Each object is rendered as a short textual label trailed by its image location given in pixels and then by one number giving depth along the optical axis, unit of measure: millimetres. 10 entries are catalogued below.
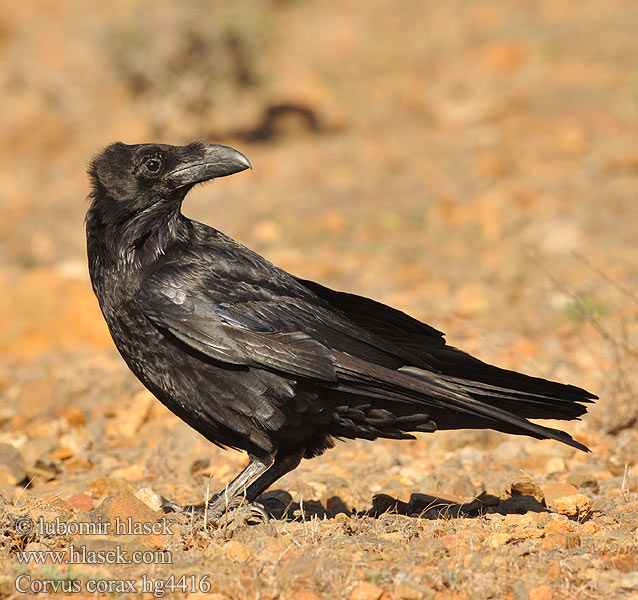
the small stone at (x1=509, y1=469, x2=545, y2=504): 9328
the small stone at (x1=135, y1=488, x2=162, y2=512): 9372
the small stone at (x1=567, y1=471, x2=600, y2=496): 10164
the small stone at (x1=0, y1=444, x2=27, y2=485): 10648
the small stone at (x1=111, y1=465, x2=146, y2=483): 11211
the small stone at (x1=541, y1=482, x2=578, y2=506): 9580
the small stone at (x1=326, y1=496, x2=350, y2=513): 9859
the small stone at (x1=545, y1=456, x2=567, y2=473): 11072
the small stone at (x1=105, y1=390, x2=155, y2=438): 13031
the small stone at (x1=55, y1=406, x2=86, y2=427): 13117
